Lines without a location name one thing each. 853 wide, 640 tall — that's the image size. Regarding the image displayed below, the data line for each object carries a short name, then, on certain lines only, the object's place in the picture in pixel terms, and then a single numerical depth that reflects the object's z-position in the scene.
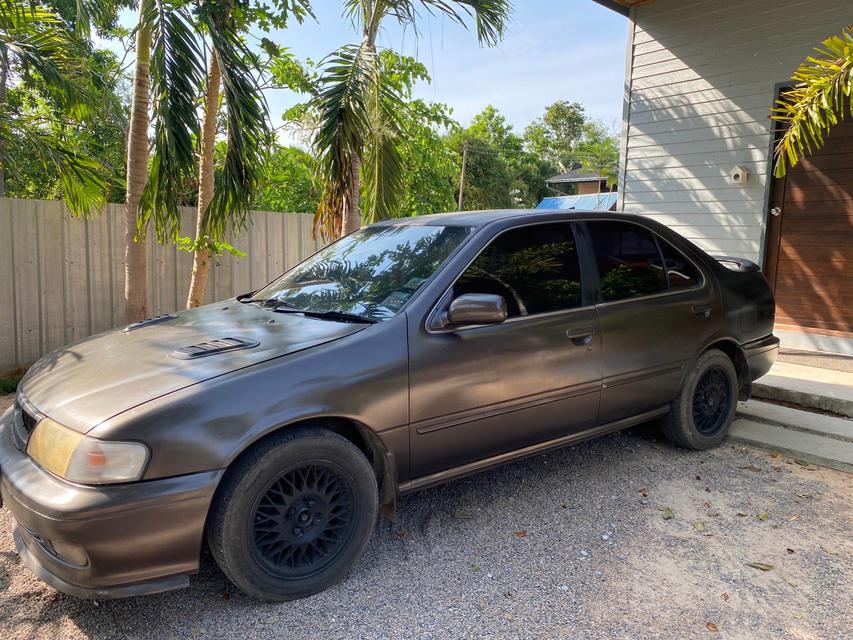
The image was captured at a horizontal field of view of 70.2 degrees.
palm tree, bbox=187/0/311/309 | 5.18
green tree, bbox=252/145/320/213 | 11.12
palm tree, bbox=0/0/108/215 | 5.71
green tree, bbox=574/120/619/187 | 37.31
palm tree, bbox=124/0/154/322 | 5.66
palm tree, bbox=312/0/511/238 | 6.47
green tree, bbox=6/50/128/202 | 6.78
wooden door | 6.57
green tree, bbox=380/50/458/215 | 10.55
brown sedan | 2.24
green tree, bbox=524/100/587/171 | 50.69
